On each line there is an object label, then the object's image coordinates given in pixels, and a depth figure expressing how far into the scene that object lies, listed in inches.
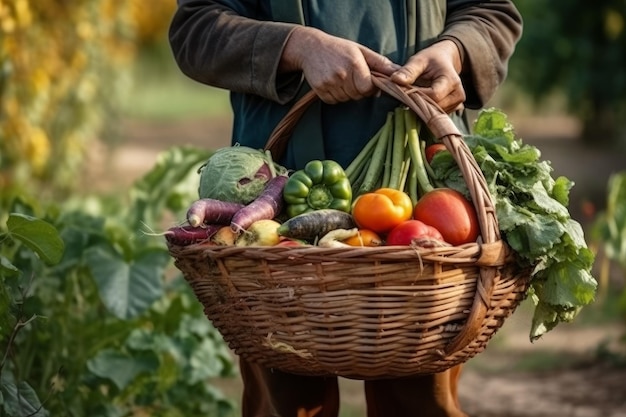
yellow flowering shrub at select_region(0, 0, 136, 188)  413.2
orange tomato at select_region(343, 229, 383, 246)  169.1
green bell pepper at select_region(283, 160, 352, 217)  176.1
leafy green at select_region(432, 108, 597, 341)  172.8
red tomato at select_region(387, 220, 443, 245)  164.5
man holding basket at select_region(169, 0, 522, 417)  186.1
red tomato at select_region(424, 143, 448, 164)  190.6
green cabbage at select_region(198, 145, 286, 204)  182.9
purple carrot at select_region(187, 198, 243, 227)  172.0
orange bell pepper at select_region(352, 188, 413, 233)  168.0
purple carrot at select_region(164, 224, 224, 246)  176.6
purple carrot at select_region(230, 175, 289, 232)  171.8
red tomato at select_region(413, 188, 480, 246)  169.3
